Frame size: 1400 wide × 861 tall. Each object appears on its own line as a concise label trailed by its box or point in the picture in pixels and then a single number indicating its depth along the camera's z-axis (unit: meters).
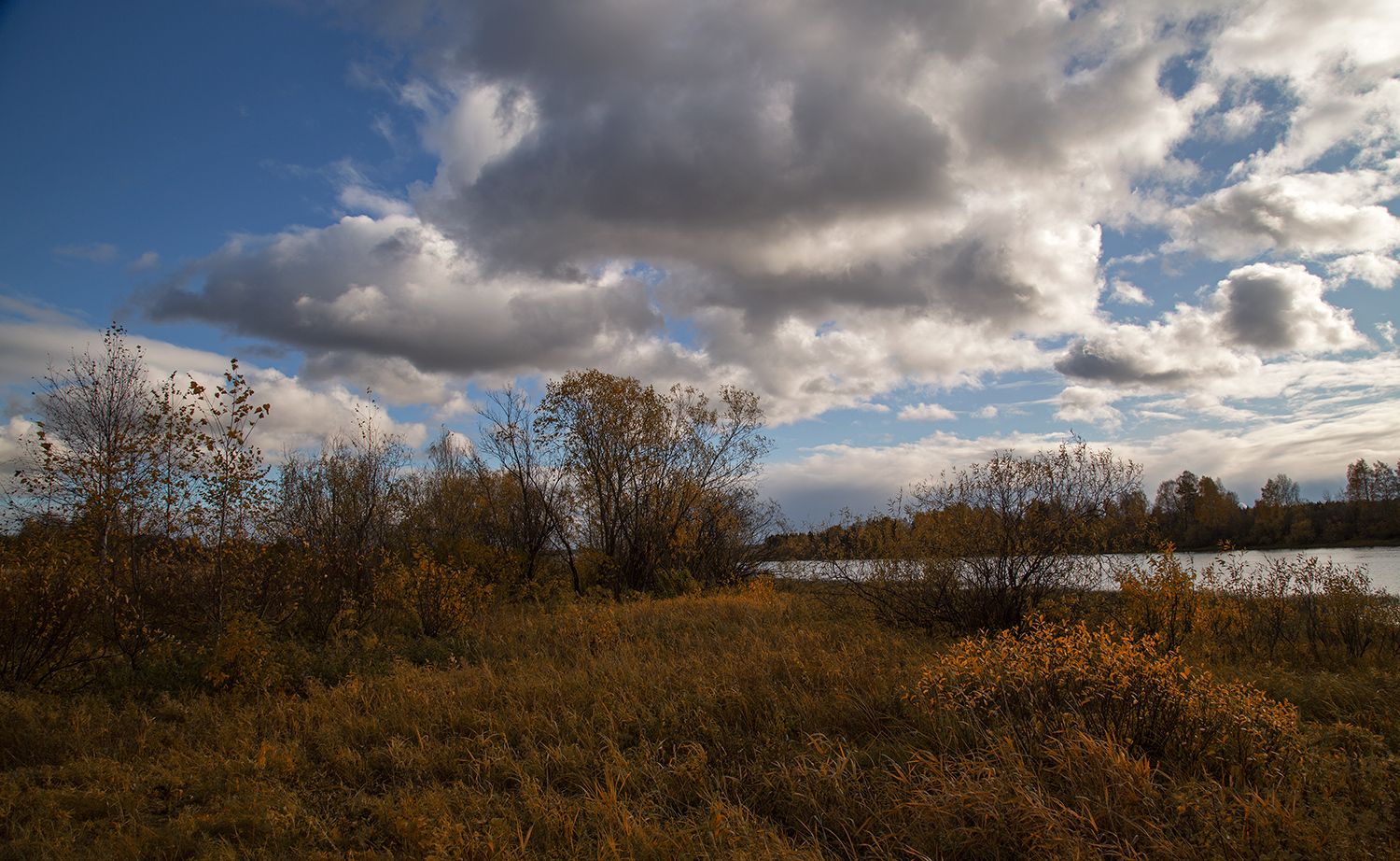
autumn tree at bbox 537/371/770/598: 22.19
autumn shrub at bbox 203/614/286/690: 8.83
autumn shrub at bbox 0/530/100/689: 9.03
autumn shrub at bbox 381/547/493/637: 13.43
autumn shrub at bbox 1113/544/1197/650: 11.27
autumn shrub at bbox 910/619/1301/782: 5.11
